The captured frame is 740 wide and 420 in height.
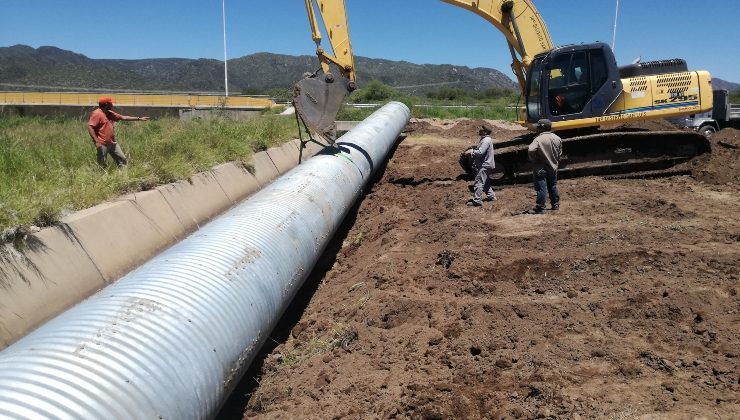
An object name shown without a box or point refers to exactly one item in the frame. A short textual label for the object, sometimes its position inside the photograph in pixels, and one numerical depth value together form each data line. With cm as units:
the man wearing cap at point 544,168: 799
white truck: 1470
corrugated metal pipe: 241
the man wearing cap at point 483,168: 883
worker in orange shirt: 795
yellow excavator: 977
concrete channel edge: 447
